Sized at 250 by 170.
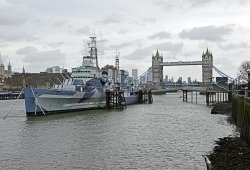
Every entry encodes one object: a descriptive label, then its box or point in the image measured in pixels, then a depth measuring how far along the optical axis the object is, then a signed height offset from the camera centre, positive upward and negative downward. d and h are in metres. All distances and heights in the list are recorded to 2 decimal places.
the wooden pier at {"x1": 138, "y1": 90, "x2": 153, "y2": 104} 94.20 -2.20
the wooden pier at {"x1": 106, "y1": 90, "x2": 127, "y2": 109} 65.38 -1.83
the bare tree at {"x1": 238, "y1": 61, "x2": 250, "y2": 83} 79.41 +3.42
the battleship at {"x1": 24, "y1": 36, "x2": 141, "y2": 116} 48.44 -0.44
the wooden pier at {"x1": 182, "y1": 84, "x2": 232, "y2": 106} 83.11 -0.12
